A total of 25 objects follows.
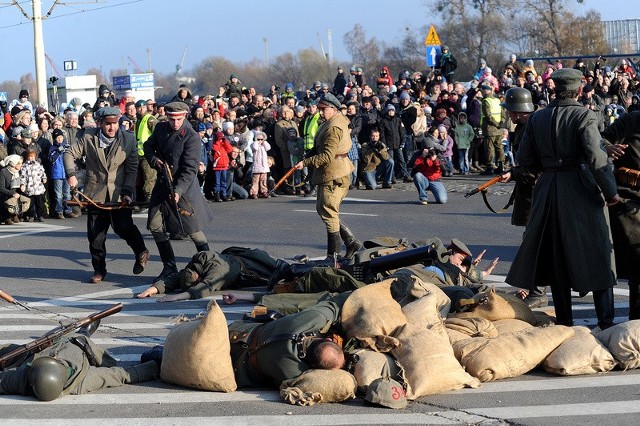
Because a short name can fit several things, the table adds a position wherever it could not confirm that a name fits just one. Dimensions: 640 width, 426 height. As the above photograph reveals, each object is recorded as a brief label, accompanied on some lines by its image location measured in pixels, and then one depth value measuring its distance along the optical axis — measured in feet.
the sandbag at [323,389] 44.09
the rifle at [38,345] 48.49
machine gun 62.44
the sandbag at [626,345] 47.80
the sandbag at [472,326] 49.88
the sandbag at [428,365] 44.65
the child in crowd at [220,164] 133.49
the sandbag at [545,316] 55.21
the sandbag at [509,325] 50.98
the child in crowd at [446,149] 148.56
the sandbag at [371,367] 44.70
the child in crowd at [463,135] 153.03
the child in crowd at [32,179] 119.03
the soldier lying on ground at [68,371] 45.24
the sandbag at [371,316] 47.42
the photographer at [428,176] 124.57
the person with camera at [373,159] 142.41
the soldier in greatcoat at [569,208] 53.01
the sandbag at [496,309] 53.01
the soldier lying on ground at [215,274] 71.10
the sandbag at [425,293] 51.47
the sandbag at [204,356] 46.50
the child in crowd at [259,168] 137.69
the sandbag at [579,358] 47.47
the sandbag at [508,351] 46.85
